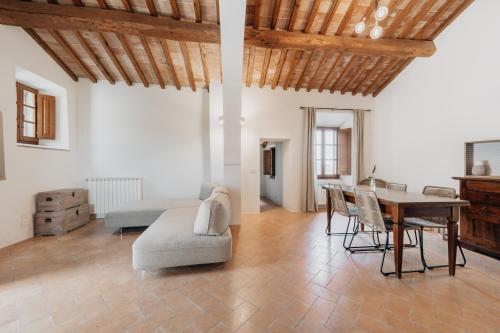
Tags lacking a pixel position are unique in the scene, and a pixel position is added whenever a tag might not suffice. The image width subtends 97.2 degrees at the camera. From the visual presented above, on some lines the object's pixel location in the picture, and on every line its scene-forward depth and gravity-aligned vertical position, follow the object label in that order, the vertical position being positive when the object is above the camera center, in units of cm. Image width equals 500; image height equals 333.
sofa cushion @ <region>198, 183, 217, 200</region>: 424 -55
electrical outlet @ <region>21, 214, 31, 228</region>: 340 -91
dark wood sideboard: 278 -70
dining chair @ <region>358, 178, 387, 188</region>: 498 -45
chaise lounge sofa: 232 -86
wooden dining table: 226 -52
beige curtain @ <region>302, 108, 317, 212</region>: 540 +1
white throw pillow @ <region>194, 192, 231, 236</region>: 247 -64
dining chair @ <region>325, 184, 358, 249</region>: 322 -62
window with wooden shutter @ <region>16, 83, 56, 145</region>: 380 +88
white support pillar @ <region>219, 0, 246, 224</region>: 246 +116
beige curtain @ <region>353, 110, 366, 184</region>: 565 +58
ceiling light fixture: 248 +169
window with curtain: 654 +31
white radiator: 470 -65
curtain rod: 545 +135
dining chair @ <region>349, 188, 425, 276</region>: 247 -60
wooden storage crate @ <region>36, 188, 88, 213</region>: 361 -64
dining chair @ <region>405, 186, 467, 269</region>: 264 -77
